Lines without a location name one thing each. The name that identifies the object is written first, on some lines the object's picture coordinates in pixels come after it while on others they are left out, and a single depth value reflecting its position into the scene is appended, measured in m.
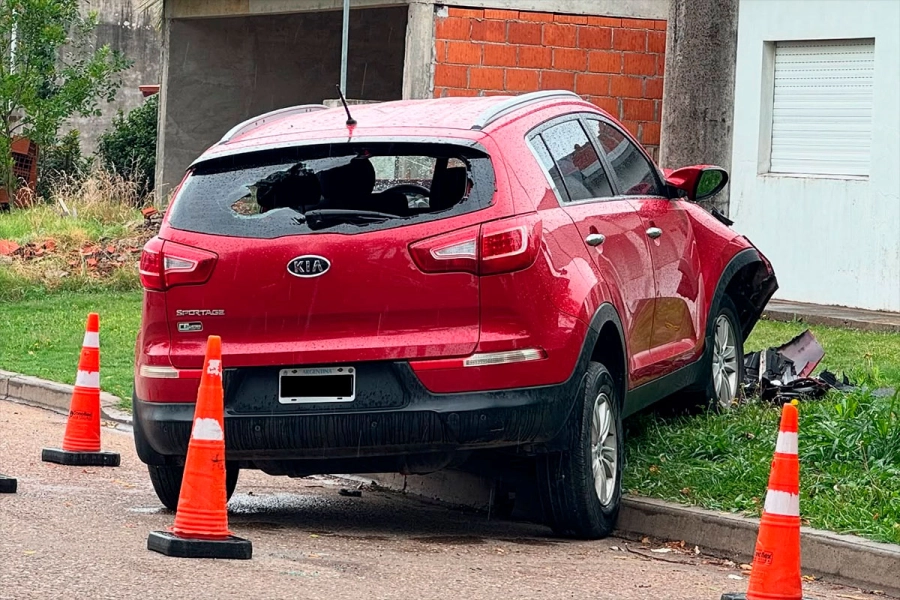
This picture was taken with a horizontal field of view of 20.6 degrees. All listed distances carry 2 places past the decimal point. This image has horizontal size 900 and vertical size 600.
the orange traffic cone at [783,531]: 8.54
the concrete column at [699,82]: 15.36
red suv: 9.98
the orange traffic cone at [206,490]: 9.45
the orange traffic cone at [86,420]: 13.84
